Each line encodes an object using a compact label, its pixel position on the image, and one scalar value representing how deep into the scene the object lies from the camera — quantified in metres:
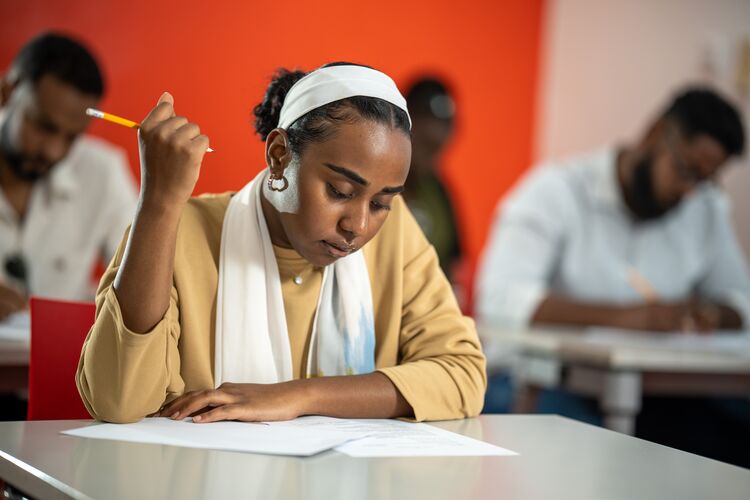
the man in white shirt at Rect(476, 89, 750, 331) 3.23
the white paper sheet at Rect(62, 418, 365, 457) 1.09
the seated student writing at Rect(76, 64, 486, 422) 1.23
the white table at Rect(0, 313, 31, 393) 1.79
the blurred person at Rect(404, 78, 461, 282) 4.41
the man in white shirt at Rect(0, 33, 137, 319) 2.62
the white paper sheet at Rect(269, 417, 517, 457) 1.15
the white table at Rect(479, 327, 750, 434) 2.42
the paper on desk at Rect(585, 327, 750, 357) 2.66
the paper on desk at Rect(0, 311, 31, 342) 1.90
